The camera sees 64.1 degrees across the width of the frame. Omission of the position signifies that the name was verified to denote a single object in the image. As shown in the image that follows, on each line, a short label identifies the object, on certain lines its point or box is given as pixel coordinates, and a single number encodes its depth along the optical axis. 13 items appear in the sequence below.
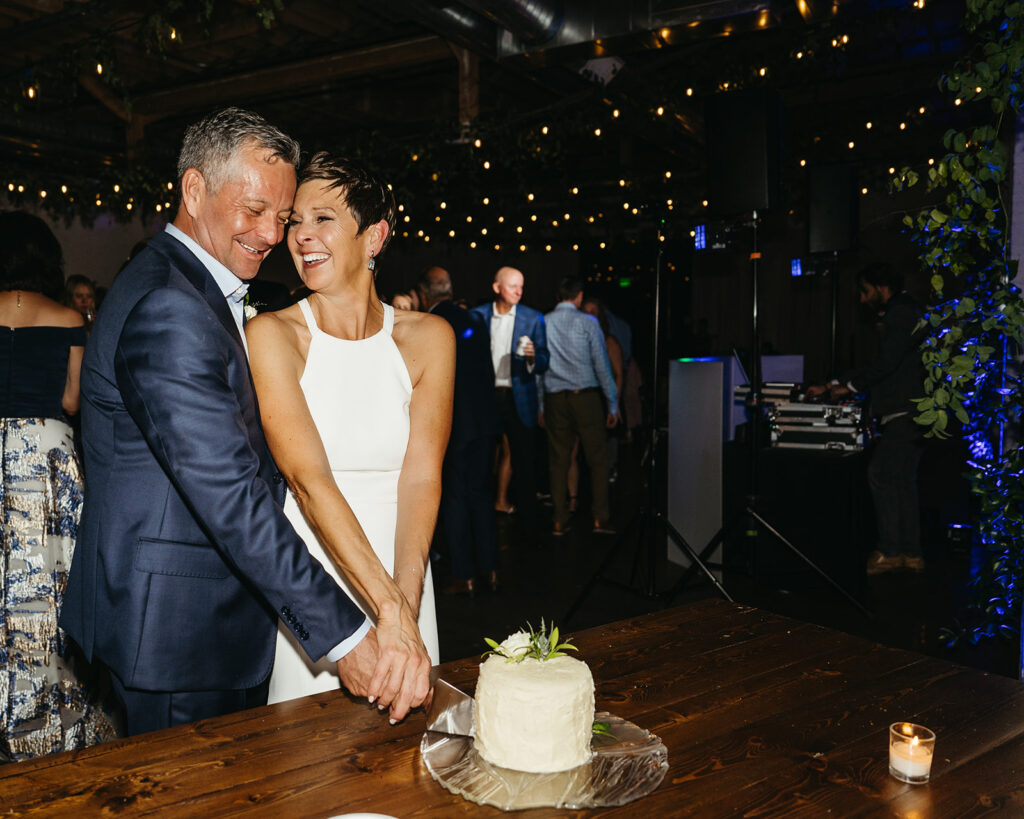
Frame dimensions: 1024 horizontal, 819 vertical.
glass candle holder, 1.07
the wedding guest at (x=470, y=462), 4.65
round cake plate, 1.00
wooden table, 1.00
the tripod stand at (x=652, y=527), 4.07
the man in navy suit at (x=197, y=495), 1.32
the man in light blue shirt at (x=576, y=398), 6.01
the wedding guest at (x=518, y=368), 5.74
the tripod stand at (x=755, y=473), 4.12
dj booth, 4.52
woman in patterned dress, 2.78
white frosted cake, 1.05
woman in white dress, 1.56
